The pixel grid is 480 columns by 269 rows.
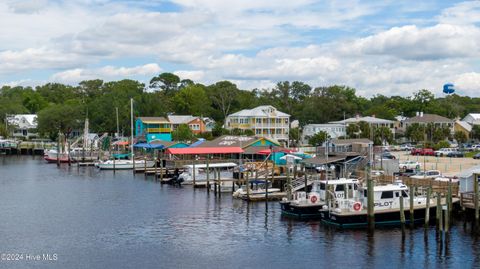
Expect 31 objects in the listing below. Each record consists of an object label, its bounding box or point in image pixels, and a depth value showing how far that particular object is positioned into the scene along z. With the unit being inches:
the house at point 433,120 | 5103.3
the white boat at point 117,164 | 3752.5
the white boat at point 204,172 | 2818.7
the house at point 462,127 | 5177.2
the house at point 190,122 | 5216.5
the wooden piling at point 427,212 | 1660.7
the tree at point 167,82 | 7101.4
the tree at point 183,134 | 4702.3
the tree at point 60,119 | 5728.3
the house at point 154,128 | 4885.8
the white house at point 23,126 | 6481.3
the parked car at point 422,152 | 3737.7
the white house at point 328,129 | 5058.1
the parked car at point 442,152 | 3601.9
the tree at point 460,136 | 4635.8
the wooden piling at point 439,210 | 1555.1
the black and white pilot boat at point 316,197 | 1897.1
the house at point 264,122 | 5014.8
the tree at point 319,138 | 4364.2
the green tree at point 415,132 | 4537.4
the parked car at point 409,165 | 2825.5
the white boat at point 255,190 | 2327.5
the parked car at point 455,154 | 3559.3
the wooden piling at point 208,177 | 2620.6
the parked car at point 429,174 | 2347.7
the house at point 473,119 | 5723.4
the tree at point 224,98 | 6053.2
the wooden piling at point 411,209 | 1671.0
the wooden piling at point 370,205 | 1701.5
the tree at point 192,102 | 5900.6
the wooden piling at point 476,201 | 1681.8
